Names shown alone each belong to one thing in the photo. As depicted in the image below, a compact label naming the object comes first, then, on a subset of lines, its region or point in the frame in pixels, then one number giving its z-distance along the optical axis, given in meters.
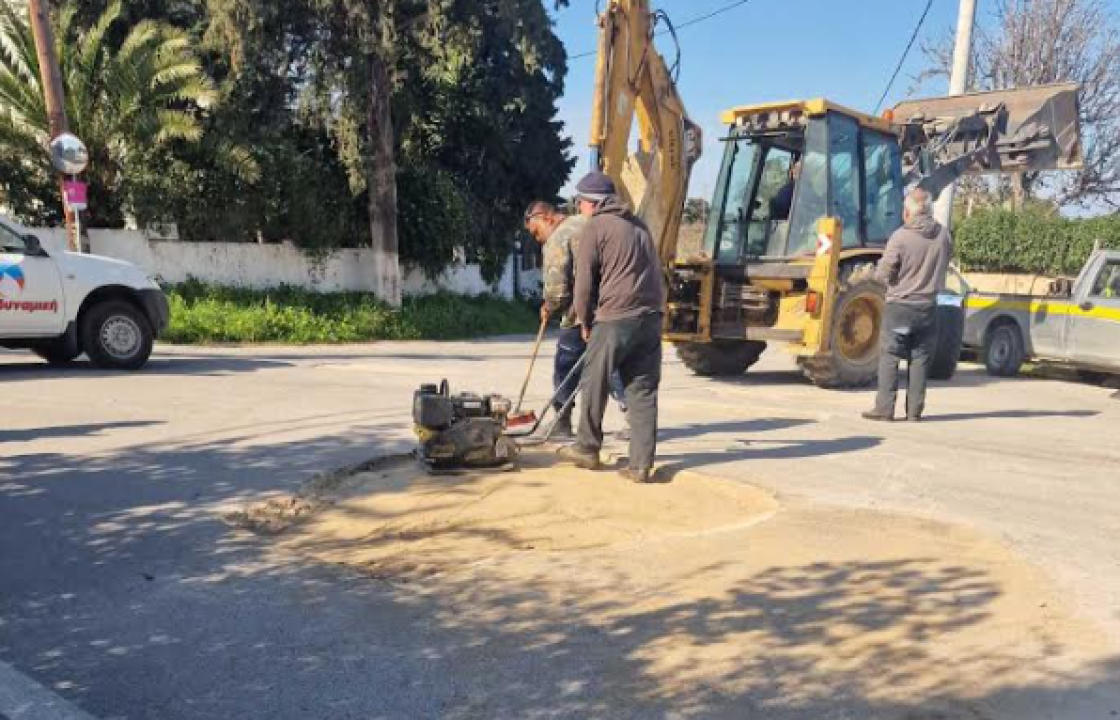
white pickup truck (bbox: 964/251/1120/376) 11.86
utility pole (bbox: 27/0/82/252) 12.84
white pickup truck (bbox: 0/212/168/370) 9.87
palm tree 16.98
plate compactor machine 5.62
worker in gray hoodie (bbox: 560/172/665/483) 5.73
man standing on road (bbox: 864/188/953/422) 8.21
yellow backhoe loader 9.95
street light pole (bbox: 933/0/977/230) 14.91
